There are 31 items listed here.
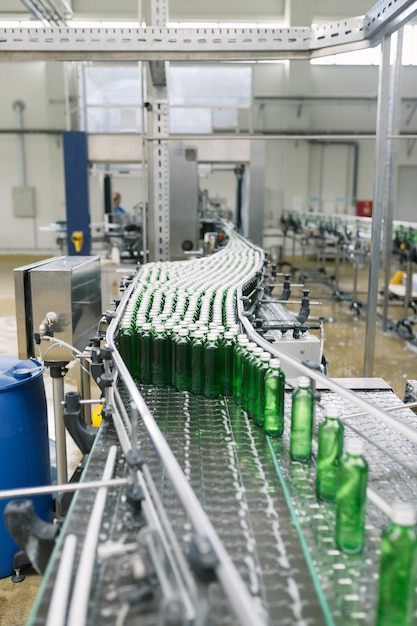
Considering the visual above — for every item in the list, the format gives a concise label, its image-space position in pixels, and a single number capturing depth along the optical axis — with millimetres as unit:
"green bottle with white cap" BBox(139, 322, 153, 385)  1858
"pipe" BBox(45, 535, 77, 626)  729
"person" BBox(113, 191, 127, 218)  8447
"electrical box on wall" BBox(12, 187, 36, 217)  13031
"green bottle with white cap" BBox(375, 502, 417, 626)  827
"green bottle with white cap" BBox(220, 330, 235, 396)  1741
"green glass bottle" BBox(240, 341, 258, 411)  1619
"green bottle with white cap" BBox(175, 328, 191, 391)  1767
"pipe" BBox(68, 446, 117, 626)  743
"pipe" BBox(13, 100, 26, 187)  12711
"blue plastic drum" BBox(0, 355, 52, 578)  2209
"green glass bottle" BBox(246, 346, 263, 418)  1567
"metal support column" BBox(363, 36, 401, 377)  3102
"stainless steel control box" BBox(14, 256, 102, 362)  2525
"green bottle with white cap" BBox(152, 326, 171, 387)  1832
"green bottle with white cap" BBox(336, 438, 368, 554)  1039
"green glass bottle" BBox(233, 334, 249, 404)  1661
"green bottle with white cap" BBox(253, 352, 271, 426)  1519
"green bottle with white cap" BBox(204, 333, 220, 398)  1727
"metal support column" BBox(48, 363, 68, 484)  2436
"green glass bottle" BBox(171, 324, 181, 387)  1802
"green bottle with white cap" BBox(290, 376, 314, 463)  1365
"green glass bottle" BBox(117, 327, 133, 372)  1874
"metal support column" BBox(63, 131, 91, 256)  4305
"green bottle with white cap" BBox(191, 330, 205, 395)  1749
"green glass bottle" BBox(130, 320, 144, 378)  1880
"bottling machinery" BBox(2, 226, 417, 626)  828
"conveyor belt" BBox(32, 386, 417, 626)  907
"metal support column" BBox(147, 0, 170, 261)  3459
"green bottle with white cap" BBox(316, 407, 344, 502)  1202
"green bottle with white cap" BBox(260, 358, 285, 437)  1479
